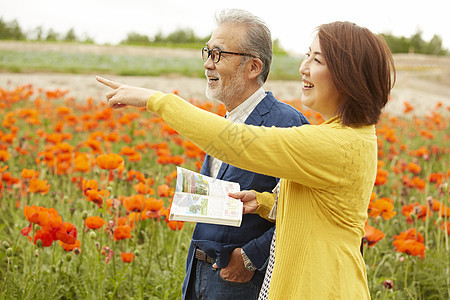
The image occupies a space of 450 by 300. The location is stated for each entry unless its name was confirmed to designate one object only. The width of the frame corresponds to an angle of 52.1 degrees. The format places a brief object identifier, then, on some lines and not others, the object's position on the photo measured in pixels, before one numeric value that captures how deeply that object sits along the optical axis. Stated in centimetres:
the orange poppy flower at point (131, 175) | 306
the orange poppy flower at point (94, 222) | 215
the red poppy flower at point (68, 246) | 211
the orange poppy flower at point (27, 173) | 276
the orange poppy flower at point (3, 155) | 332
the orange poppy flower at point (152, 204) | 230
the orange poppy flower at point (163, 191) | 252
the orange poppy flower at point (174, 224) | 241
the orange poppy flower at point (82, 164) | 298
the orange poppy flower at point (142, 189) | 256
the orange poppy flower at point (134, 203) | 229
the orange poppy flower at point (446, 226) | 277
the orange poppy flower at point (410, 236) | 240
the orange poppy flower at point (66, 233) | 199
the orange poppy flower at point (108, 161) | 235
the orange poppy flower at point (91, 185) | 235
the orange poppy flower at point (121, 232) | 227
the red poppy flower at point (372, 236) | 227
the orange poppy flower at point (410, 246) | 233
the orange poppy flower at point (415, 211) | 280
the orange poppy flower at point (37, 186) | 252
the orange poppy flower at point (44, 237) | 198
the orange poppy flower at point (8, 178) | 299
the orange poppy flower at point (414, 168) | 355
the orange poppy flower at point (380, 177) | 297
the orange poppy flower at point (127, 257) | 228
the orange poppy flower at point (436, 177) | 348
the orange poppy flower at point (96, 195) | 223
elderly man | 162
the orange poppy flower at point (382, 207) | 248
